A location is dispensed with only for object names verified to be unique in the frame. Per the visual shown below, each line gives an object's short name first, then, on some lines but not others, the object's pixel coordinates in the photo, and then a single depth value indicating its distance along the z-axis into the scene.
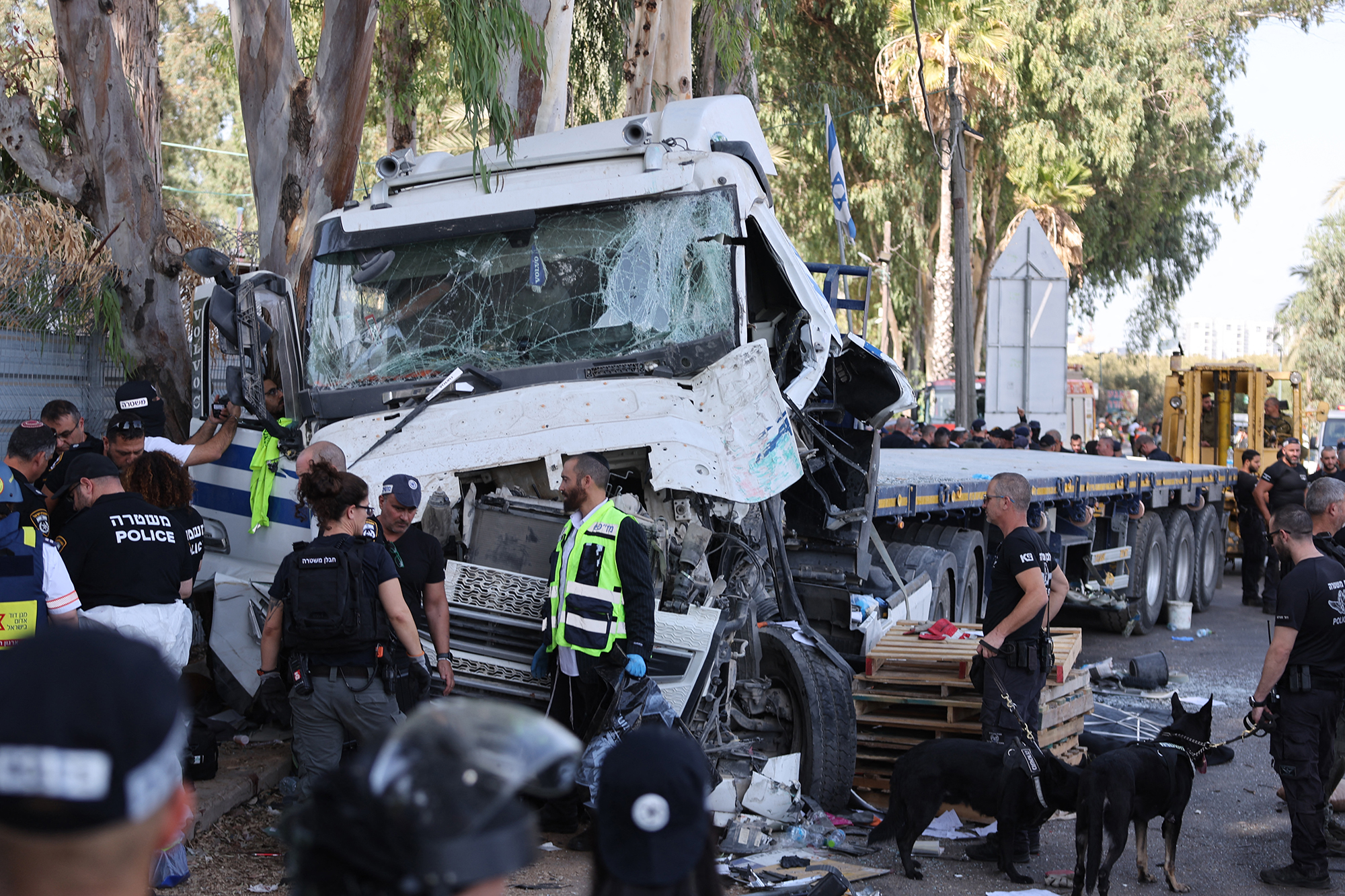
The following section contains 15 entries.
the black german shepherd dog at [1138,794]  5.23
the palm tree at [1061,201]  29.52
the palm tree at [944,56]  24.97
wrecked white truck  5.82
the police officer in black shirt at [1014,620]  5.98
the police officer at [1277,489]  13.09
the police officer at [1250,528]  15.16
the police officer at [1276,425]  19.50
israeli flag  10.08
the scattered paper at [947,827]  6.44
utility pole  20.00
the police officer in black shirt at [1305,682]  5.70
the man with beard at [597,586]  5.34
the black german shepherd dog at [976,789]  5.66
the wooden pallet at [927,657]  7.07
